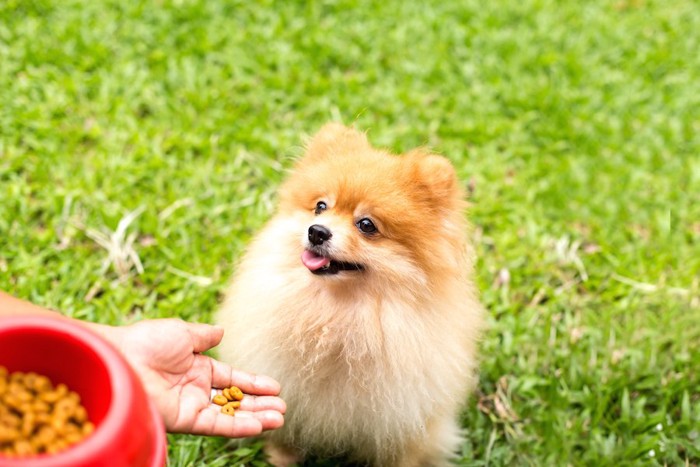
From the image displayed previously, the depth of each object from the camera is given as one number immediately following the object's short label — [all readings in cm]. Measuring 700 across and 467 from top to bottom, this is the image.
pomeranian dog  101
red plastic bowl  82
